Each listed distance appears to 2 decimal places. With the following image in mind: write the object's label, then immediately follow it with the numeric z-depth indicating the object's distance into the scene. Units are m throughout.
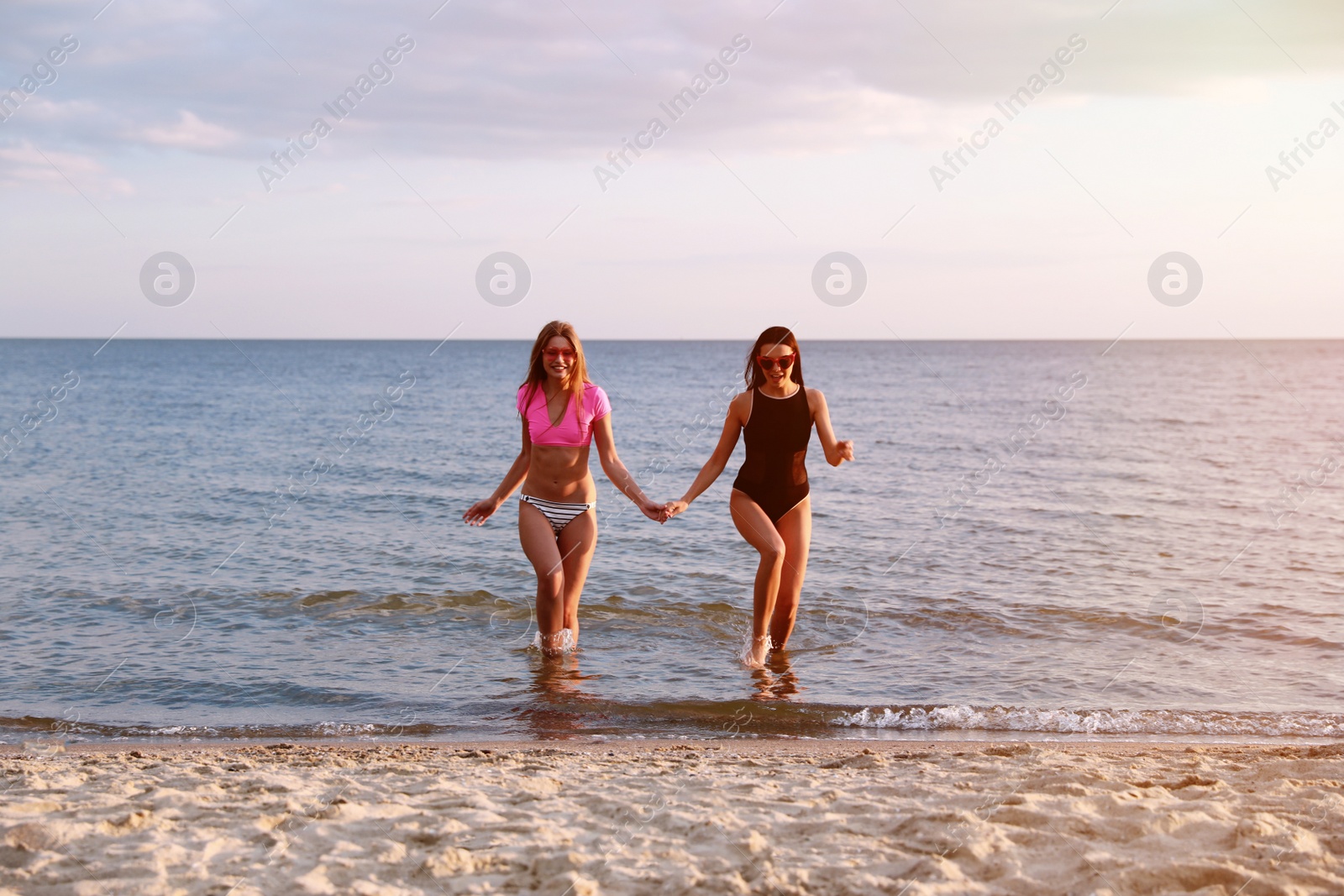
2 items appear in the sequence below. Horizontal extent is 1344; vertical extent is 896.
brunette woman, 7.16
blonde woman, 7.24
